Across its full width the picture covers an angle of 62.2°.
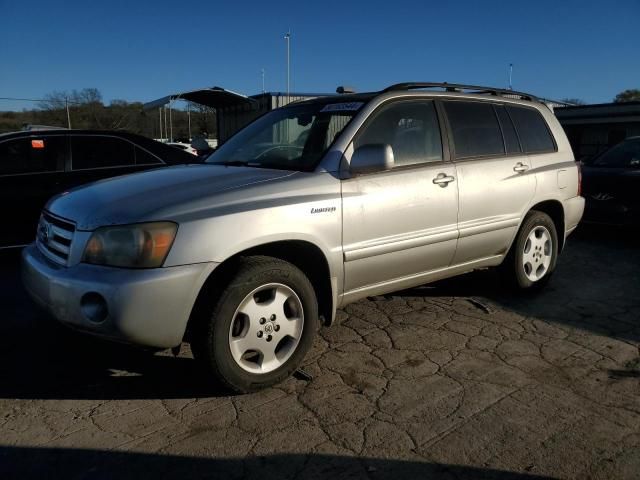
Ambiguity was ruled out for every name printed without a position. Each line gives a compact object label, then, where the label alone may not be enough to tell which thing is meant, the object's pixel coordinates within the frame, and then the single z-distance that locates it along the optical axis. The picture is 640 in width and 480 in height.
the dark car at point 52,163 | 5.57
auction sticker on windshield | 3.65
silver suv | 2.67
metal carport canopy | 16.20
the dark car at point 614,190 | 6.84
